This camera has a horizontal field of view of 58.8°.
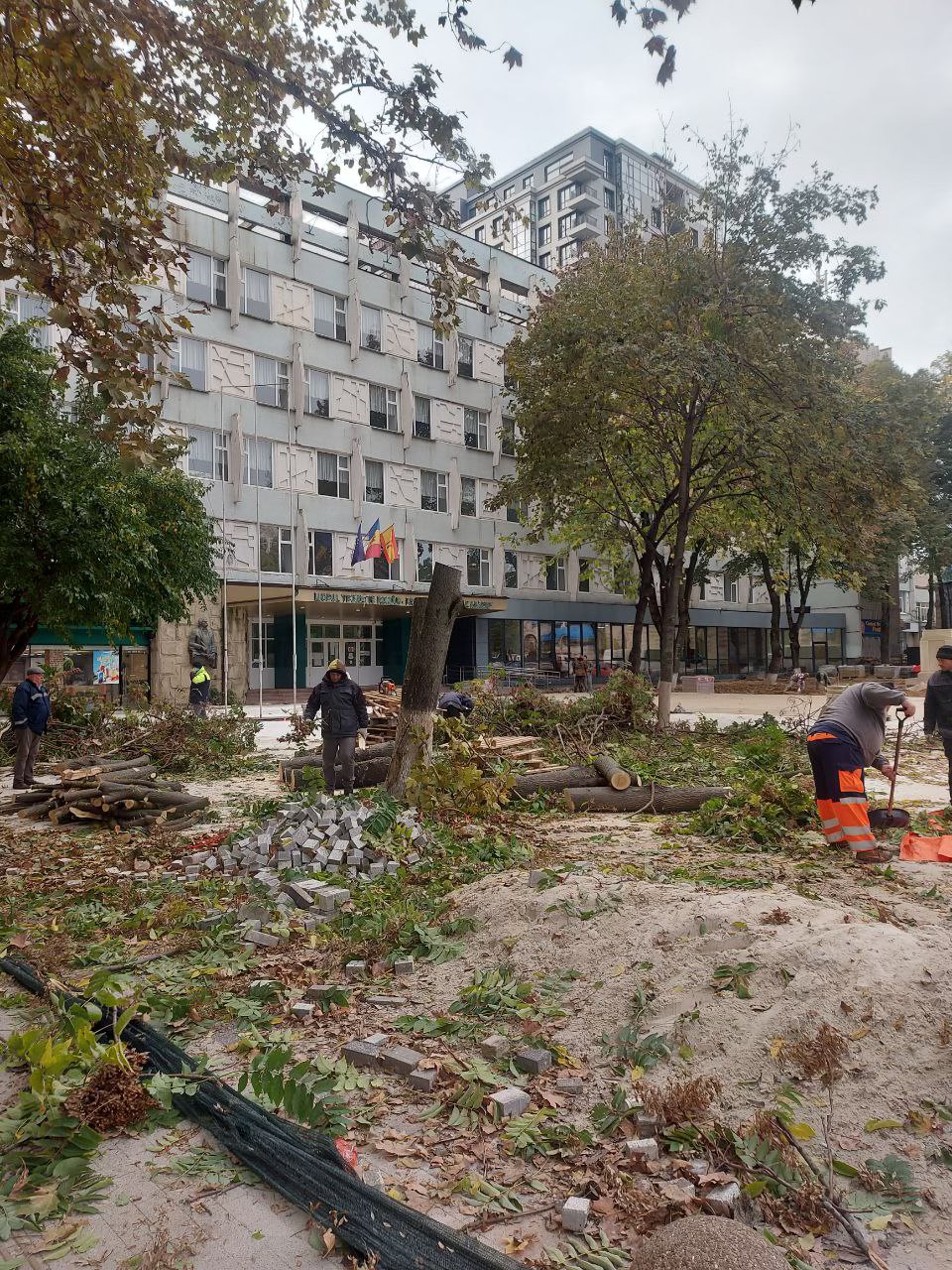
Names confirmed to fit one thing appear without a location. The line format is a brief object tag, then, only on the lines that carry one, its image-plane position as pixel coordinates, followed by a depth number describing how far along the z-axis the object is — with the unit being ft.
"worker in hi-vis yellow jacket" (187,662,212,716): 64.69
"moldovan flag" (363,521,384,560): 102.76
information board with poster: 91.97
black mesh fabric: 8.61
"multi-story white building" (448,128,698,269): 189.16
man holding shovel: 22.33
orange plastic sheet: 22.03
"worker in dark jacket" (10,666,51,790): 40.22
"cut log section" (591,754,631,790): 34.17
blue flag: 103.79
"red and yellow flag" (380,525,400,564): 105.70
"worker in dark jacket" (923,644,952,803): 31.86
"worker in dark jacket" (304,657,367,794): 35.63
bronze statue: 94.35
